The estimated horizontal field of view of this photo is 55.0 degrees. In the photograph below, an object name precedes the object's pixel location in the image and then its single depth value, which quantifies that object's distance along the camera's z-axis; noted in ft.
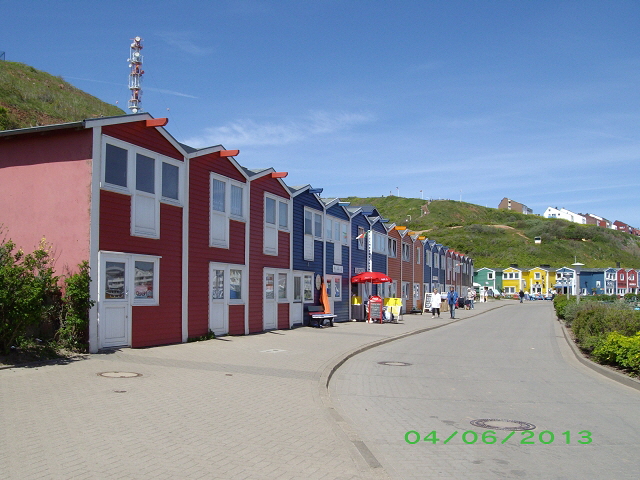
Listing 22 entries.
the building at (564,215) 619.26
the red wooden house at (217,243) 56.49
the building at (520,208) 653.30
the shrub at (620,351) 41.29
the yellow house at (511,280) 353.51
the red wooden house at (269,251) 67.56
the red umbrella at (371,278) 98.17
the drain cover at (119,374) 34.68
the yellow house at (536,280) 347.97
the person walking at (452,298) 118.93
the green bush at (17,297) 36.22
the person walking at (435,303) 121.29
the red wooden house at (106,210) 43.80
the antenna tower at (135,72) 150.20
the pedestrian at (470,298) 180.41
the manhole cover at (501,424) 26.40
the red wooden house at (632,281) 356.50
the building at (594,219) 627.09
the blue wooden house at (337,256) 91.97
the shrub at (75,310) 41.68
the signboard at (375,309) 97.09
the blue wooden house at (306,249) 79.30
